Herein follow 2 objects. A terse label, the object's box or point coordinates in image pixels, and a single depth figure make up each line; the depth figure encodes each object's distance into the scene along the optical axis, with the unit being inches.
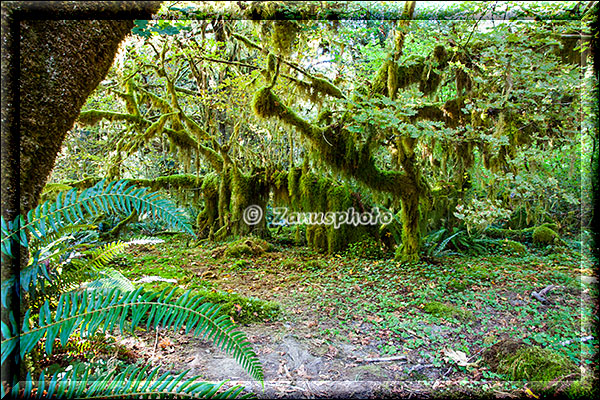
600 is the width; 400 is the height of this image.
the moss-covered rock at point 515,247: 230.7
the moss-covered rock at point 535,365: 76.1
